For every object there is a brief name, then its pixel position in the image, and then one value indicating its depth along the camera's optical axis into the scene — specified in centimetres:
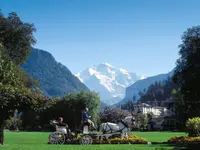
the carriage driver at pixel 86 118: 2672
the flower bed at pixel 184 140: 2675
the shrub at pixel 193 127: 2947
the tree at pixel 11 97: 2084
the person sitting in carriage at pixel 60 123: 2623
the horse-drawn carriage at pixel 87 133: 2641
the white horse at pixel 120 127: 2839
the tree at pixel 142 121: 12056
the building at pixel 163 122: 15756
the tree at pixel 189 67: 3988
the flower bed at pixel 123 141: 2784
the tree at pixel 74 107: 8994
